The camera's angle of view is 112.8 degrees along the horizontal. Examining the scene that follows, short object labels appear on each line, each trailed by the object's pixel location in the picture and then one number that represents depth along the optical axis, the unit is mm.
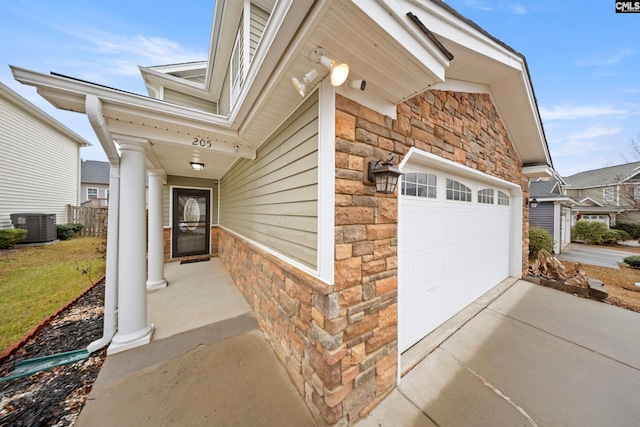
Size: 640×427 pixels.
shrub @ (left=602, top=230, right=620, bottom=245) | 11414
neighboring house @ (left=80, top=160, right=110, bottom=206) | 16750
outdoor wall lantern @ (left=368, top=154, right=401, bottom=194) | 1714
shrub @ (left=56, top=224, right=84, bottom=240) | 9406
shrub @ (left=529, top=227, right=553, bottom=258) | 7660
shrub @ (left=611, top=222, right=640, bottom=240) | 12789
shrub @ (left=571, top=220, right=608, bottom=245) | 11391
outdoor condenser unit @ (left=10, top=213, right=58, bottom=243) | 8031
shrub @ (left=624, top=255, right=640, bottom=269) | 6628
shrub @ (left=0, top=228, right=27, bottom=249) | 7180
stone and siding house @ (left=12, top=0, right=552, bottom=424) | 1597
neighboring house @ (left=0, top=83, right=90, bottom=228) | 7914
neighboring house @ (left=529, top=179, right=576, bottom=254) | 9250
